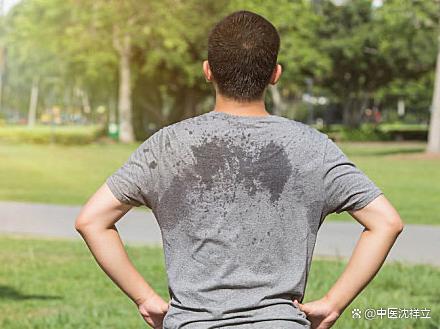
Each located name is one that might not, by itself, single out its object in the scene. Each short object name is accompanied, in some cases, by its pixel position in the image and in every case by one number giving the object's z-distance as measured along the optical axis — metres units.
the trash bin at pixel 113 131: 63.83
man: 2.69
